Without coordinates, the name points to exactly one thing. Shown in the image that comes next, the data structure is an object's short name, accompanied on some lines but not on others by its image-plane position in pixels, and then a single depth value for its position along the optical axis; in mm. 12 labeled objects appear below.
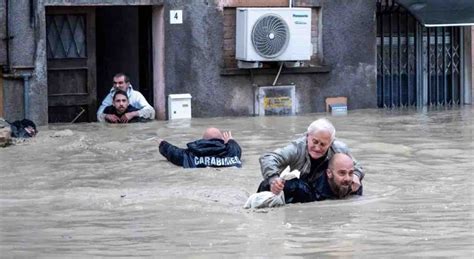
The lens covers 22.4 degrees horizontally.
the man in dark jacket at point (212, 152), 13031
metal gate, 20984
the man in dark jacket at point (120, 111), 17953
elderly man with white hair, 10500
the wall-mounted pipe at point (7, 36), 17719
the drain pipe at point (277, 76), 19688
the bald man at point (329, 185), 10555
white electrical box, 18933
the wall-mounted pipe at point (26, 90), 17922
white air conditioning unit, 18984
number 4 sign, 18953
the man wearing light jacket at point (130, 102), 18031
